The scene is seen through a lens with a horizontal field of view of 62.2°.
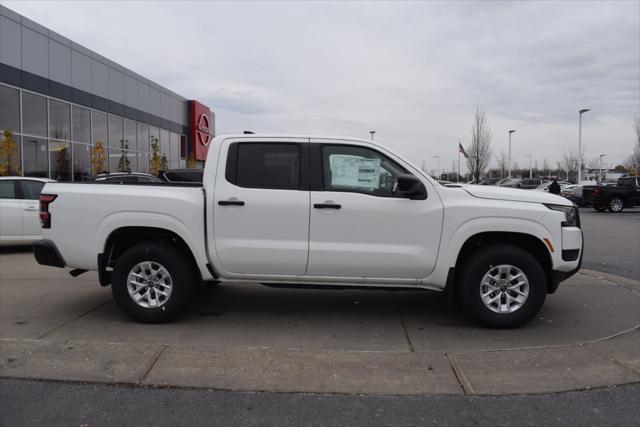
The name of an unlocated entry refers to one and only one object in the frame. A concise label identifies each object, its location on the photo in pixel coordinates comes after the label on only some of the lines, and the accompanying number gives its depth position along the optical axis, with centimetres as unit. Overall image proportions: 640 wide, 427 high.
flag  4403
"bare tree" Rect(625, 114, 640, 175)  4768
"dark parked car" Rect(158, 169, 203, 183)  920
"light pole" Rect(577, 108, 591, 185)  4624
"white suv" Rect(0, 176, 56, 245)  1038
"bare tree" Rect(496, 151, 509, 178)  8304
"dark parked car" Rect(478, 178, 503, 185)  4925
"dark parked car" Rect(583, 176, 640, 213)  2477
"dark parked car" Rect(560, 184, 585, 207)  2754
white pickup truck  523
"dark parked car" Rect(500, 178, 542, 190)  3762
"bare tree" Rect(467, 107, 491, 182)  4732
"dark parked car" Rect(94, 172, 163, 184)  1055
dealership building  1905
